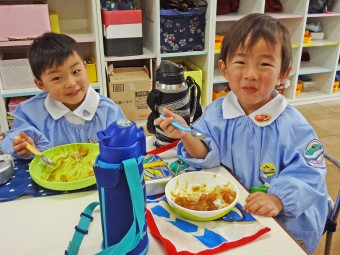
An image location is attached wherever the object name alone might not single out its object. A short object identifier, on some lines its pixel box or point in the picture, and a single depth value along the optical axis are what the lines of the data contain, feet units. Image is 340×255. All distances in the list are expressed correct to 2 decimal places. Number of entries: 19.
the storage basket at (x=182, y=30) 8.89
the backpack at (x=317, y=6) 10.42
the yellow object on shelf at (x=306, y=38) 10.62
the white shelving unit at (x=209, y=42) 8.52
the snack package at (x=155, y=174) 2.92
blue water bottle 1.94
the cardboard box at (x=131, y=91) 8.85
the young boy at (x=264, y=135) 2.96
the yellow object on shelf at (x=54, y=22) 8.32
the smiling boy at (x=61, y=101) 4.00
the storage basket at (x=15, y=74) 8.07
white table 2.25
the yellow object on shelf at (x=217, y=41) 9.64
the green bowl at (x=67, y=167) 2.85
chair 3.56
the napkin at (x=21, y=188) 2.84
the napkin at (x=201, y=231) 2.23
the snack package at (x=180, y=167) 3.24
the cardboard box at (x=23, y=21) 7.59
